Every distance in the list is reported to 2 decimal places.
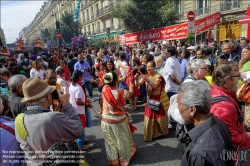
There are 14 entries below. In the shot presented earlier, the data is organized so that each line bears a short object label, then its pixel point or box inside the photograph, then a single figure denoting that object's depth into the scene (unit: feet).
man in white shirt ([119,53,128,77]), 20.83
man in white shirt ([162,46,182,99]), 14.15
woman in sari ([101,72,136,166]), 9.96
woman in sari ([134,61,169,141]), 12.57
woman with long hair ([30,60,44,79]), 20.11
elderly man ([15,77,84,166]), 5.35
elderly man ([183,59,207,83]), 9.47
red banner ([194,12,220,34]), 34.65
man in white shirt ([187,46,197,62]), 20.02
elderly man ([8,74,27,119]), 8.82
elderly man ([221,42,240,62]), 16.08
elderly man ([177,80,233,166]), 4.21
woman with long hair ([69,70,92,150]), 11.66
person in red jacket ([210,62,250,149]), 5.57
